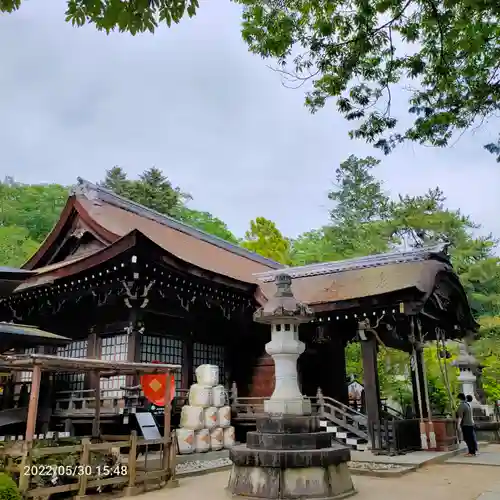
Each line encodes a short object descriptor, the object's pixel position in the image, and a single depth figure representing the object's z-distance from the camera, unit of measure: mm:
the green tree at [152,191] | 35594
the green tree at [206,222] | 40375
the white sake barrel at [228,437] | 11111
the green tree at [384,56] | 6770
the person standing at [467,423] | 11055
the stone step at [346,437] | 11172
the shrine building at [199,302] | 11266
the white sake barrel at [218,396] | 11156
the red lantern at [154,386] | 9961
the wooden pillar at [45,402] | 11375
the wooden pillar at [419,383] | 12844
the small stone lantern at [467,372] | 16656
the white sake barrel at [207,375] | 11188
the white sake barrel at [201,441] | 10438
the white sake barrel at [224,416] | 11109
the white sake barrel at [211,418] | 10773
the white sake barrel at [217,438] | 10734
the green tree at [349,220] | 37994
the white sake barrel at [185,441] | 10211
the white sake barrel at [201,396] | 10921
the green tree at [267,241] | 29953
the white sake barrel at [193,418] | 10570
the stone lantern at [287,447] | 6426
